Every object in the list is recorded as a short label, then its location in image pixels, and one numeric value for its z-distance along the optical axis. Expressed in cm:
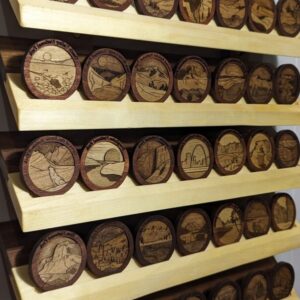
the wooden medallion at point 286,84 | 134
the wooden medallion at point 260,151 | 129
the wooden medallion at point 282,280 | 139
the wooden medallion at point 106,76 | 96
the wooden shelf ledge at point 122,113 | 87
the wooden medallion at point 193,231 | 117
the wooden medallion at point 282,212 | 139
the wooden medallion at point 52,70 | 88
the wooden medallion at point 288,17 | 130
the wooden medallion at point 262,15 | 123
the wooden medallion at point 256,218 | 131
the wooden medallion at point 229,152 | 121
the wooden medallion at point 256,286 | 133
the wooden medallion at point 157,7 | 100
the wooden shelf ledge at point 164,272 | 96
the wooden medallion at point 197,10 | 108
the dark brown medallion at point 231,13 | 115
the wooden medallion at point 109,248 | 102
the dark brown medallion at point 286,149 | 136
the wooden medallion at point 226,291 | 127
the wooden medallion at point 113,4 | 94
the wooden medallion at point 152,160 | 106
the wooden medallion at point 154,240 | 109
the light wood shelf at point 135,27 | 83
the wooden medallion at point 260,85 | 127
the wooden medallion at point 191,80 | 111
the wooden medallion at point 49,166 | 90
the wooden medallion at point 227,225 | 124
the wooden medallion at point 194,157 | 114
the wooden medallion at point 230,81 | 119
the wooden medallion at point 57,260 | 93
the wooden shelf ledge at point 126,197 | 89
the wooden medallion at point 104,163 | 98
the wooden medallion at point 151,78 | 104
